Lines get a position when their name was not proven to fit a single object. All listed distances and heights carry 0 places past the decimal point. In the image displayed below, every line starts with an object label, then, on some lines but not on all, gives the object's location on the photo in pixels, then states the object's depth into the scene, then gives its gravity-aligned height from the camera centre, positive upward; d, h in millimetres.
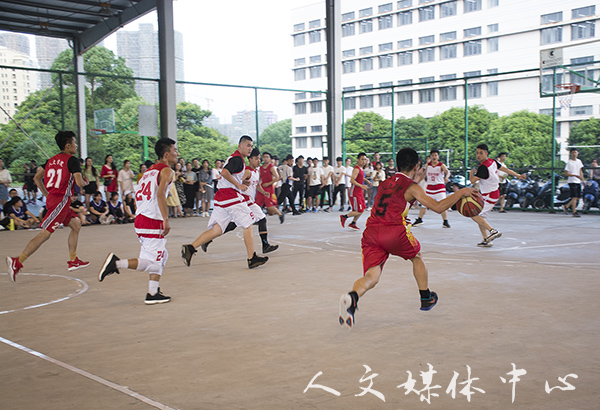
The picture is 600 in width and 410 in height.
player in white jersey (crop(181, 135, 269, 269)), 8320 -385
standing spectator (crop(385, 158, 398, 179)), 20062 +330
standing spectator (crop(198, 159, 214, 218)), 18562 -178
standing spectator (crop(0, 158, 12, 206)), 15617 +50
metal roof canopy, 19172 +6688
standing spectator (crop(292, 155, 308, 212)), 19484 +63
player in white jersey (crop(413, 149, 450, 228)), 13211 +4
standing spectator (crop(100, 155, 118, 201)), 16770 +232
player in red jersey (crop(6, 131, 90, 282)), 8039 +14
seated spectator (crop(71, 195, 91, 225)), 15497 -746
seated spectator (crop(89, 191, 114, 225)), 16359 -826
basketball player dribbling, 5059 -433
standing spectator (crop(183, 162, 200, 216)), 18391 -326
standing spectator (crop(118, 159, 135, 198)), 16922 +100
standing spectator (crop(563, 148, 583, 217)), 16031 -50
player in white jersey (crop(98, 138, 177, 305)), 6301 -535
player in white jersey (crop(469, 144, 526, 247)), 10305 -251
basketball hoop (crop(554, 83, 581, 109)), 17438 +2649
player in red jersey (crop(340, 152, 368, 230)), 13245 -353
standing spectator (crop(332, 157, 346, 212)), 20062 -106
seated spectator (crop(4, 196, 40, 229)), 15187 -797
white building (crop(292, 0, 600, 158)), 77250 +20273
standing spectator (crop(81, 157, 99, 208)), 15862 +201
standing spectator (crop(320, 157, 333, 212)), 20066 +10
